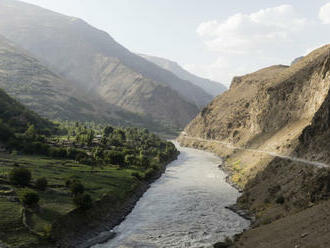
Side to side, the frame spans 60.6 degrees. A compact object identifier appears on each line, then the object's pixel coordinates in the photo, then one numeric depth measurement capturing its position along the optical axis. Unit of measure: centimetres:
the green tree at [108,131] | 17020
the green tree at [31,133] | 10575
